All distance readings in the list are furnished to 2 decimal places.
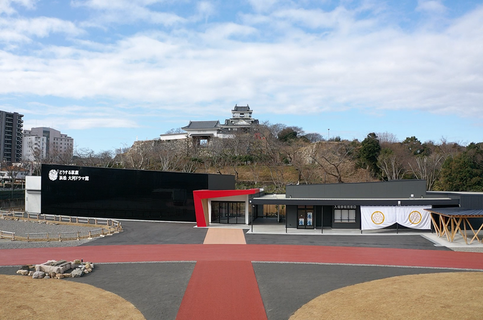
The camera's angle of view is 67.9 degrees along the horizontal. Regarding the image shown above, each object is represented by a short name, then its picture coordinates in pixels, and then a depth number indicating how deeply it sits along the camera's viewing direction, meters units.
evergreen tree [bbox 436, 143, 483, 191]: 40.12
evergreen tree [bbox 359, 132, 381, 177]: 50.16
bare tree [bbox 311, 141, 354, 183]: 52.16
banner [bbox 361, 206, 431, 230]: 24.95
